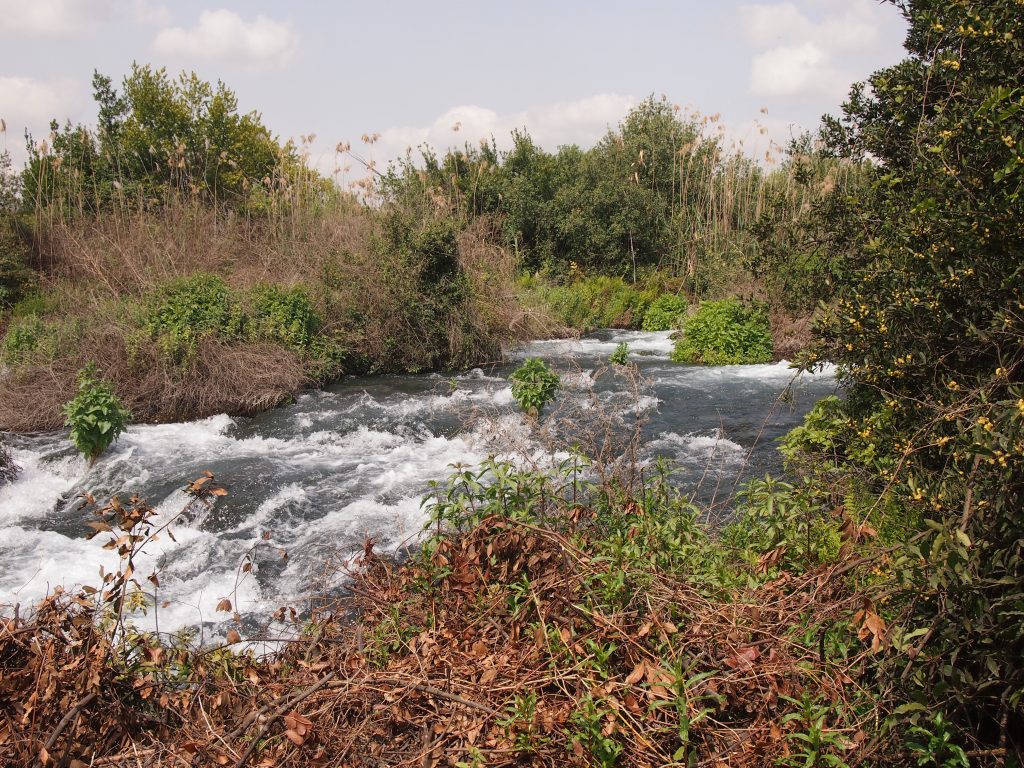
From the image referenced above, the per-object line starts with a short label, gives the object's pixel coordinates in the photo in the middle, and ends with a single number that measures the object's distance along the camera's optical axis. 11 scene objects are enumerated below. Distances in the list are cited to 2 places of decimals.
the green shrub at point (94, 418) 8.82
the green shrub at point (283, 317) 12.52
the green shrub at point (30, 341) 11.08
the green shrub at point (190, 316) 11.32
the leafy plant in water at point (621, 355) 9.17
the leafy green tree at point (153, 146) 17.23
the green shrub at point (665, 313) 20.14
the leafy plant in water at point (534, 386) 8.59
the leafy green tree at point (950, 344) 2.44
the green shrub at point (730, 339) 14.95
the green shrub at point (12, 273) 14.59
